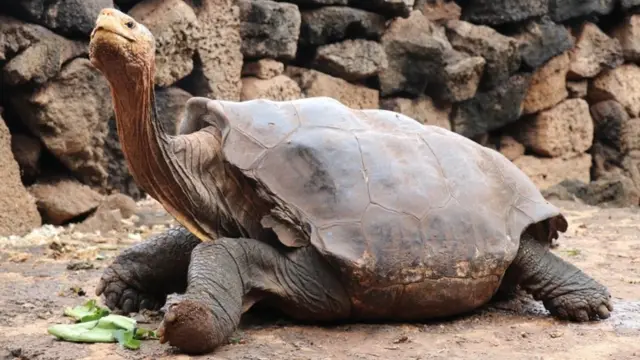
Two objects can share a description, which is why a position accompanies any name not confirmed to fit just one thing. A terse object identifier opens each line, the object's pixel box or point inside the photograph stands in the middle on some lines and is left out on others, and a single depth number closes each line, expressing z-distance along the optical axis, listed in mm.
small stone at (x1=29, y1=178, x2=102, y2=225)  10070
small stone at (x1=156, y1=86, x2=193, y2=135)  11187
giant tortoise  5062
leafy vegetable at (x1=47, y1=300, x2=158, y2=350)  4859
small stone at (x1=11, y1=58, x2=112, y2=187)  9852
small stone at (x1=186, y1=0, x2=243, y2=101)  11602
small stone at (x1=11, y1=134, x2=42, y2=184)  9984
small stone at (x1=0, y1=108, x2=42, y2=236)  9508
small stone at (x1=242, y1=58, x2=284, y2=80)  12352
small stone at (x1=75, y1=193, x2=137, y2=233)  10039
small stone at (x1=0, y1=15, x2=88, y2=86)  9430
